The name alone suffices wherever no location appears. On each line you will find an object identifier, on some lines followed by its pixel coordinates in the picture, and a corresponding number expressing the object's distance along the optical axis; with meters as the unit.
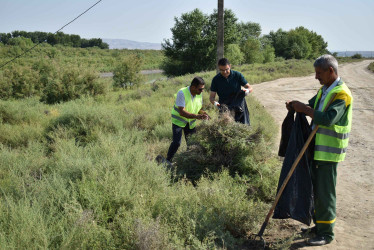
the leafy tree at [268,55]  52.75
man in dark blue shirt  5.46
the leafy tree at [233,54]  37.62
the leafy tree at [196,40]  35.44
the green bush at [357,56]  82.18
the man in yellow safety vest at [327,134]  3.02
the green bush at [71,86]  15.52
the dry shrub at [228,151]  4.89
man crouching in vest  5.26
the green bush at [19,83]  19.73
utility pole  9.94
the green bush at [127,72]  25.45
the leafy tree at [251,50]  48.97
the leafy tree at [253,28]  72.56
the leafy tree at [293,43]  61.75
